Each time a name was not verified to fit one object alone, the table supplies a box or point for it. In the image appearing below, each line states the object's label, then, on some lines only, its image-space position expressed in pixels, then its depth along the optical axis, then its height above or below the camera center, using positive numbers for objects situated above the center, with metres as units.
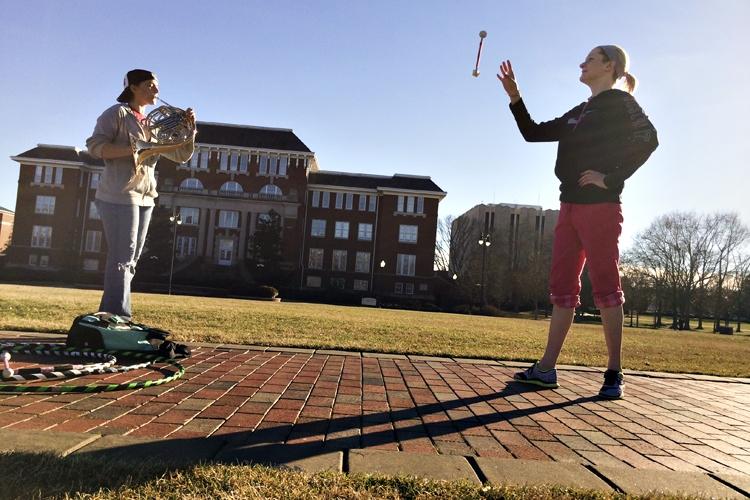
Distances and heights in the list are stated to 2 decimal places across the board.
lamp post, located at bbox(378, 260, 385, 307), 47.68 +0.73
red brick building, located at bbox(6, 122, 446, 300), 46.53 +6.07
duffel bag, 3.81 -0.59
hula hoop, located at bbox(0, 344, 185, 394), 2.55 -0.69
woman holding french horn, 4.30 +0.82
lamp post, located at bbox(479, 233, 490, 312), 34.48 +3.78
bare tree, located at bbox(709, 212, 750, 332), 46.00 +5.49
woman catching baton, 3.56 +0.88
